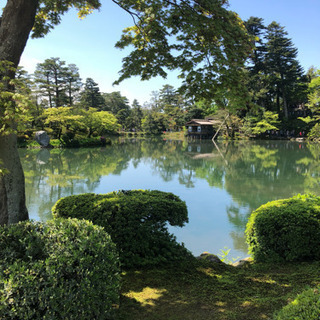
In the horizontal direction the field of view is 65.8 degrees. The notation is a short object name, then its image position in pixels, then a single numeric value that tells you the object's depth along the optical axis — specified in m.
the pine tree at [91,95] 43.94
